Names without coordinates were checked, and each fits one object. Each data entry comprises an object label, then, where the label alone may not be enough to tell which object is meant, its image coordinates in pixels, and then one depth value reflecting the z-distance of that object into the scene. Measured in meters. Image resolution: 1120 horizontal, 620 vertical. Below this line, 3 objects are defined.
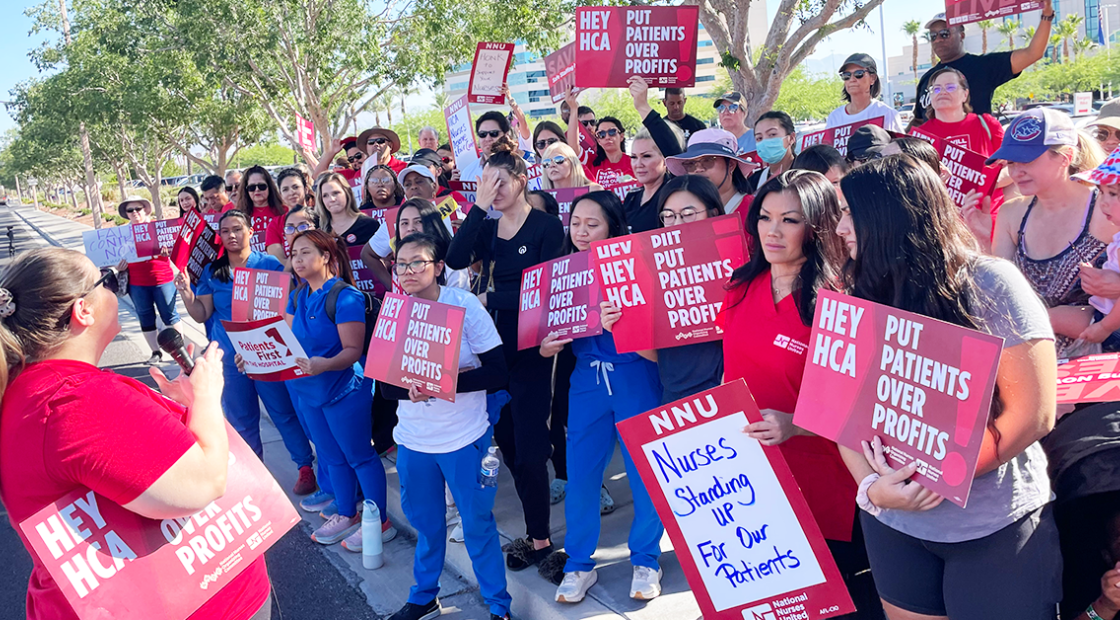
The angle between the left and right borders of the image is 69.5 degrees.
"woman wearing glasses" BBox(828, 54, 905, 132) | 5.71
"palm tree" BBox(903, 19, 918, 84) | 68.25
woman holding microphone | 2.09
